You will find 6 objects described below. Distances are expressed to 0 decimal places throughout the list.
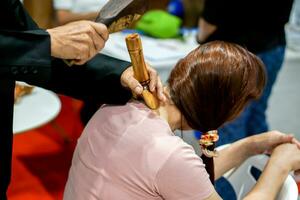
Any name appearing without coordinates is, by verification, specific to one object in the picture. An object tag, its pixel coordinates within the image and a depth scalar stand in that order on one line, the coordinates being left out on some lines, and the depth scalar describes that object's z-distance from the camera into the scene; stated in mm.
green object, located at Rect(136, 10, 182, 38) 2992
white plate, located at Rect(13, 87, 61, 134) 2484
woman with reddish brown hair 1445
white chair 1839
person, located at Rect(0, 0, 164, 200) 1315
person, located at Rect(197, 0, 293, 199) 2311
